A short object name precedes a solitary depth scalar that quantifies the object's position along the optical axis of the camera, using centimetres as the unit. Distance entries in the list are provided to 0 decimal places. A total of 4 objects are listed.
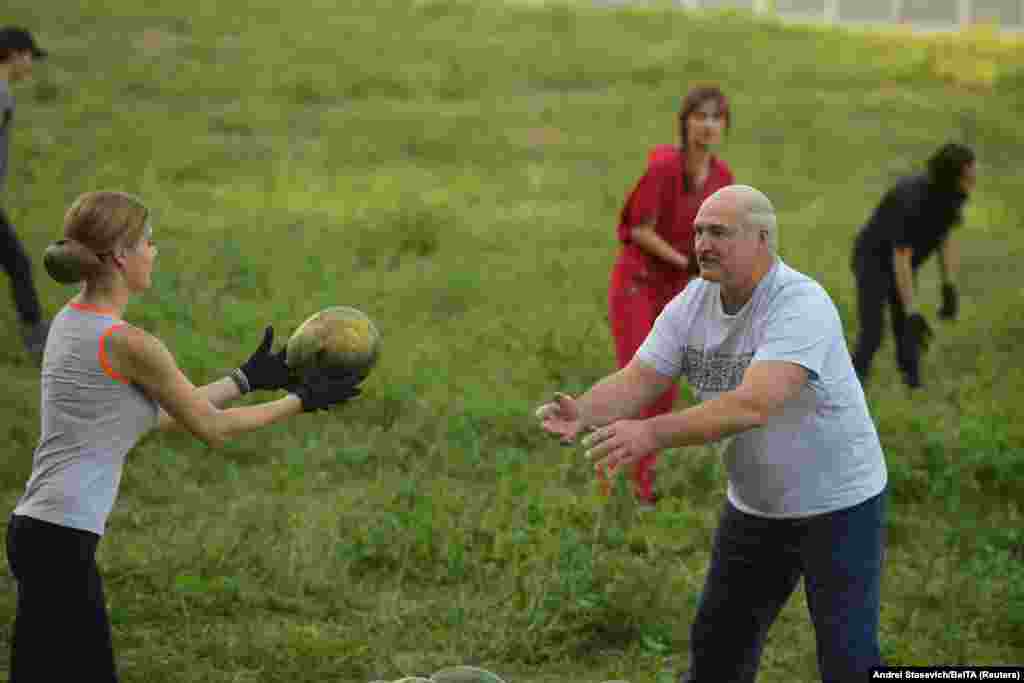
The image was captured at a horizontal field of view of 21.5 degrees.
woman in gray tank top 734
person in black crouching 1736
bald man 782
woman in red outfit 1320
